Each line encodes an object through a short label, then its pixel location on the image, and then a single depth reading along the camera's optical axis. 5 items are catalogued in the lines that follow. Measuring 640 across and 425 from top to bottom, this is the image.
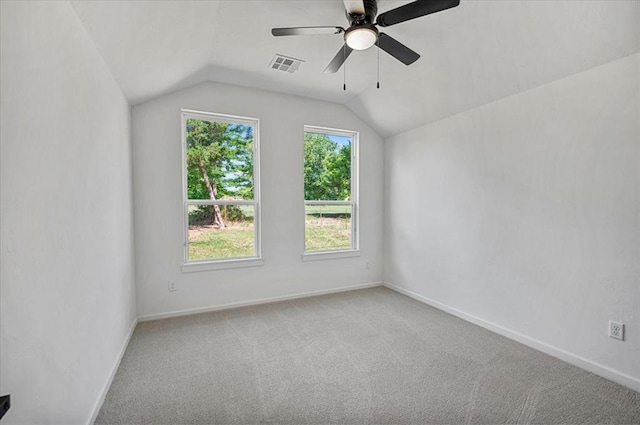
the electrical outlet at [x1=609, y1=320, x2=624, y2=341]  2.16
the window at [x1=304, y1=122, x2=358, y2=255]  4.23
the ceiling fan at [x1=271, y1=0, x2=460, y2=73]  1.81
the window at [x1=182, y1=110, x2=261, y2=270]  3.57
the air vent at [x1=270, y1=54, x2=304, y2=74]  3.04
